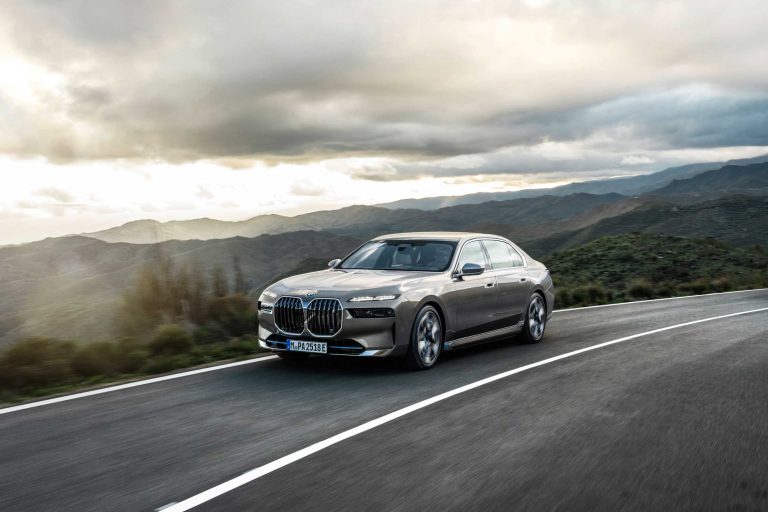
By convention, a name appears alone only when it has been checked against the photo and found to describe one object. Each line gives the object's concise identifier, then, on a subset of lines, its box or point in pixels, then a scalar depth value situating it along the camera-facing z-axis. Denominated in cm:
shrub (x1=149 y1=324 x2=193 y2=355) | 1078
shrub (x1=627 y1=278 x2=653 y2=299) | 2466
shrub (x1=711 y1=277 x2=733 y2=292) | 2823
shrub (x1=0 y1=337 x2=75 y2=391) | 868
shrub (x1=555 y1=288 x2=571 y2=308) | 2039
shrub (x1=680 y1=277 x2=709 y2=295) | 2696
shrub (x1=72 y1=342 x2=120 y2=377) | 945
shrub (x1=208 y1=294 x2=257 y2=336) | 1302
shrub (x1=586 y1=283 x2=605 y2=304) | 2166
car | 861
